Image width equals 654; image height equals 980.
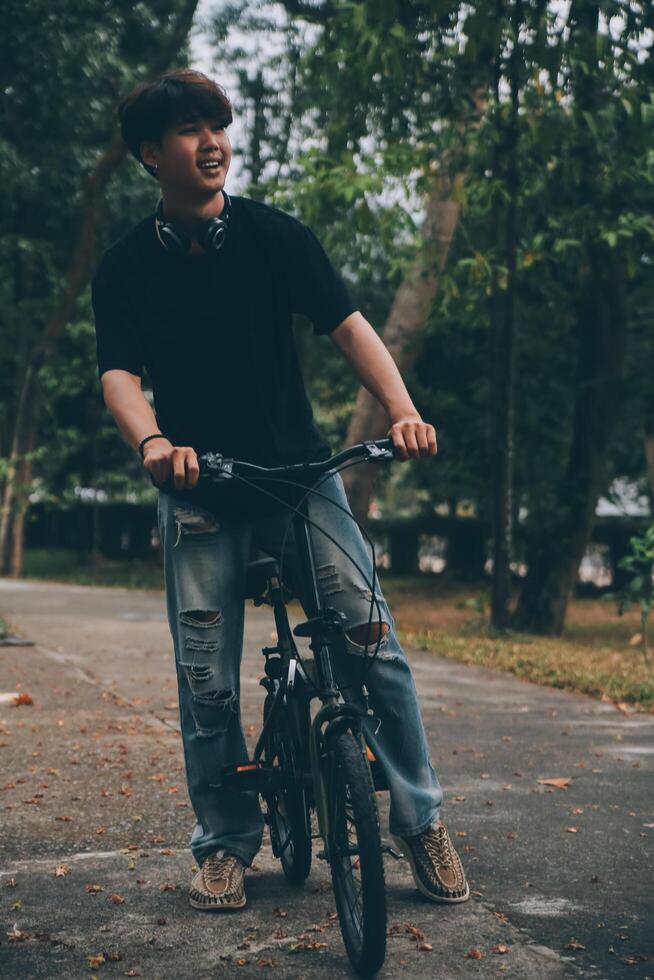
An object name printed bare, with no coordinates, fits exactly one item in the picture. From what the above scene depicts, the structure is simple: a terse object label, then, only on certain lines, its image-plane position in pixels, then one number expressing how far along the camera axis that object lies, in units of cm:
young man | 363
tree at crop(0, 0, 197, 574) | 2017
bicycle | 307
